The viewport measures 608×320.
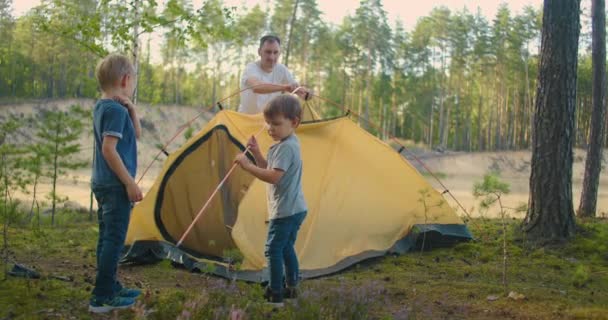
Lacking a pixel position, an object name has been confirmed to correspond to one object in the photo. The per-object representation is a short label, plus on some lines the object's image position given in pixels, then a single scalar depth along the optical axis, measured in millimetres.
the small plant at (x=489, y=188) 5074
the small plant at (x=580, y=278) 4941
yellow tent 5828
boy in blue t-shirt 3521
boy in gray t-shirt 3963
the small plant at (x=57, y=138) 9797
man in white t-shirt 5832
